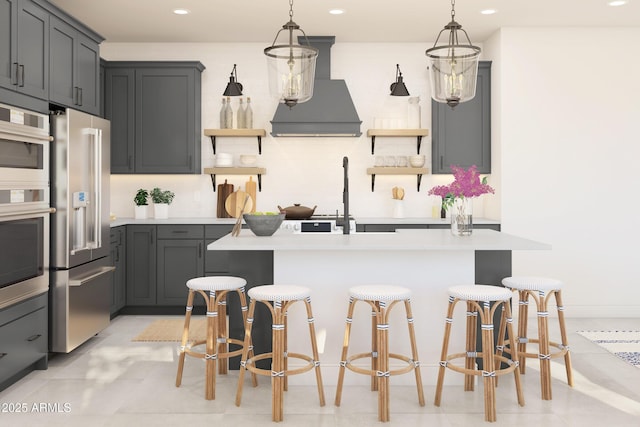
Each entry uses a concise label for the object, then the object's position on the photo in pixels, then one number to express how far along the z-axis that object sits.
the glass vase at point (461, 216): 3.80
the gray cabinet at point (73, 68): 3.92
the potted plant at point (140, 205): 5.89
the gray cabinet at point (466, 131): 5.79
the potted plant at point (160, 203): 5.89
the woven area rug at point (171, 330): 4.63
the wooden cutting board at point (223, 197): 5.93
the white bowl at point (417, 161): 5.80
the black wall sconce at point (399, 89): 5.54
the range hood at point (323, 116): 5.55
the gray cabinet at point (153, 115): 5.71
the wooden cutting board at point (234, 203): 5.90
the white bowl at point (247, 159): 5.86
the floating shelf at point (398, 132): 5.78
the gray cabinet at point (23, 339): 3.32
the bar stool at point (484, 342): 2.95
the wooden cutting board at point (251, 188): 5.96
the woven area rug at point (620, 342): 4.11
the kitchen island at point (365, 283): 3.51
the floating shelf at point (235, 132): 5.78
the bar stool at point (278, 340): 2.95
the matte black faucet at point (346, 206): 3.86
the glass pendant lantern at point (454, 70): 3.29
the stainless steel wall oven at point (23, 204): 3.32
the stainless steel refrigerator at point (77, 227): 3.90
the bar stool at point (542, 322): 3.25
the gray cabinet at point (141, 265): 5.49
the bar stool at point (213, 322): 3.27
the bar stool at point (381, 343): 2.96
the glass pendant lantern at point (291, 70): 3.20
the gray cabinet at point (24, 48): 3.35
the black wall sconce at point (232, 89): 5.51
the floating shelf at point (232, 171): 5.80
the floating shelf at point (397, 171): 5.78
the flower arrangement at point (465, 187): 3.70
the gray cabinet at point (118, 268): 5.25
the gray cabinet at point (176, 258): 5.50
